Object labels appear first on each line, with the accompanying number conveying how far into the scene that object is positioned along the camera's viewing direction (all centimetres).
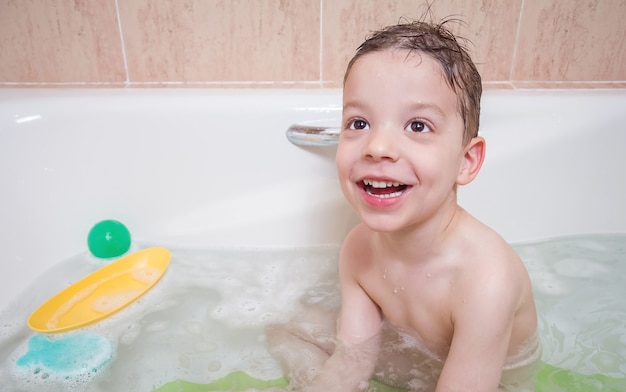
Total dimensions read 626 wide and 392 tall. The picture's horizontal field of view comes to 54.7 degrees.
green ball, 118
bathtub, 116
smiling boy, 69
